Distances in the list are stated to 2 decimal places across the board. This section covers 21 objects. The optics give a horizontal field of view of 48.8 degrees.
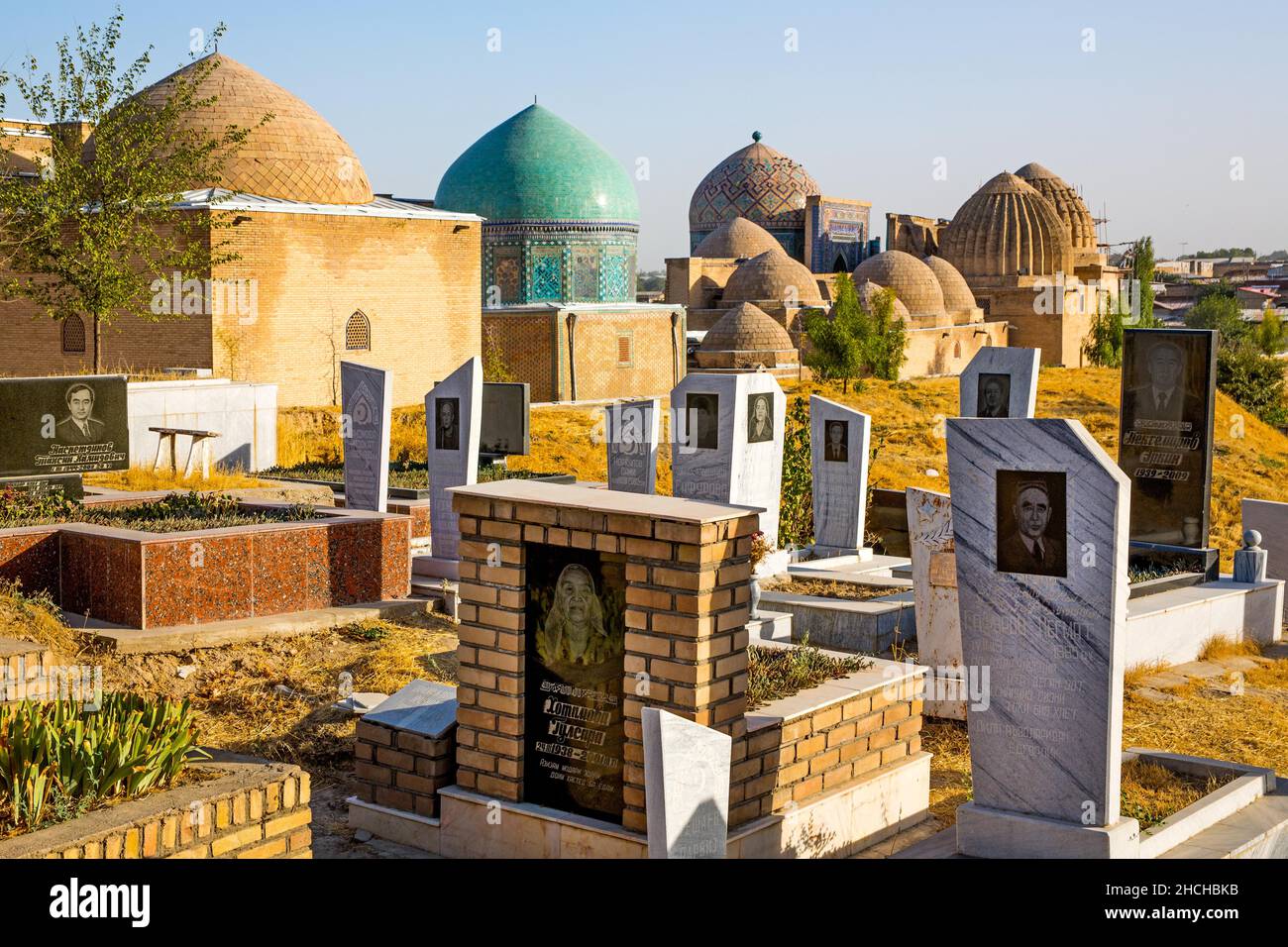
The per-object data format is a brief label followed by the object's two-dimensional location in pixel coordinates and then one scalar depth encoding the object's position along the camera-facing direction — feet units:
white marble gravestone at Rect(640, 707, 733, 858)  14.57
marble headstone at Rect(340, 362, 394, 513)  37.42
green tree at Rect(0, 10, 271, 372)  55.93
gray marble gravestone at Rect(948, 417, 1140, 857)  16.44
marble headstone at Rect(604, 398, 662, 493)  41.86
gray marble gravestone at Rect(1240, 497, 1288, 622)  37.58
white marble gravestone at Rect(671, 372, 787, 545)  36.88
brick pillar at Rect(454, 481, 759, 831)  16.03
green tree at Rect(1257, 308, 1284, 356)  146.00
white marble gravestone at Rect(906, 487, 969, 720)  25.95
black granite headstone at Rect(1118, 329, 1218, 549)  34.94
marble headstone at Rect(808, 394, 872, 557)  40.78
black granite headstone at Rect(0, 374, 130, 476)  30.76
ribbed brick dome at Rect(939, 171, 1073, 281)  156.56
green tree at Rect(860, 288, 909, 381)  108.06
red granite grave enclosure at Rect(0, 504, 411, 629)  25.89
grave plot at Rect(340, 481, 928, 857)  16.12
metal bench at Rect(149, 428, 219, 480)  48.98
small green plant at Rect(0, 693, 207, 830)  14.38
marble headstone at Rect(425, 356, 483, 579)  35.58
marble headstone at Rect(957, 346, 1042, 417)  48.14
